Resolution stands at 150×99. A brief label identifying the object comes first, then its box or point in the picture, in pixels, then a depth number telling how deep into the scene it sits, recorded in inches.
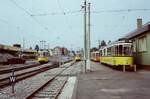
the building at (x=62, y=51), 6414.4
